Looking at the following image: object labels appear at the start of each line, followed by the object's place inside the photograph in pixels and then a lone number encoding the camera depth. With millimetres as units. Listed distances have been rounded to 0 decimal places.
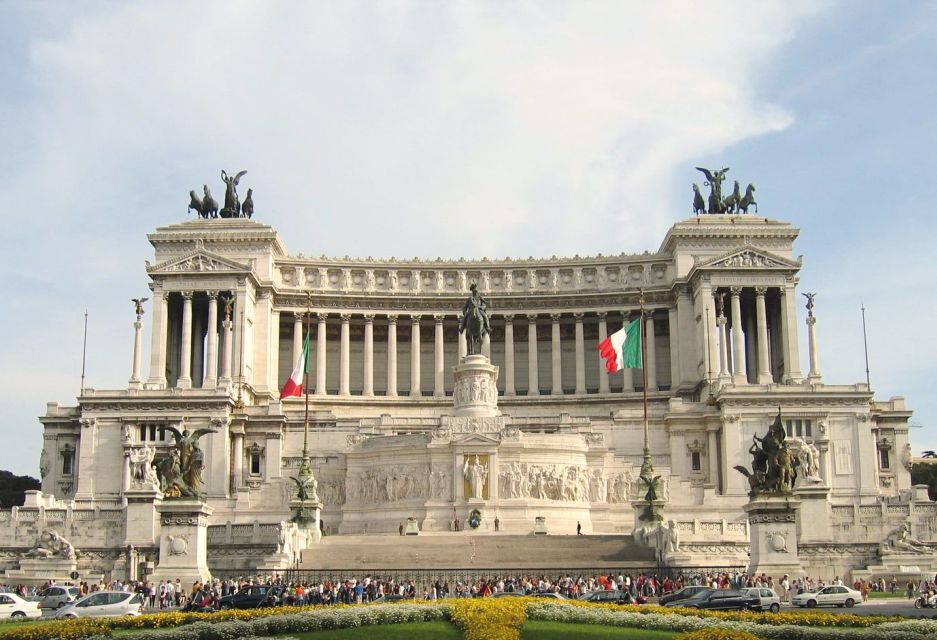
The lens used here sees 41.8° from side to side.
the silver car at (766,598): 41219
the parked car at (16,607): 43719
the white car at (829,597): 45844
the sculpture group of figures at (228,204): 110750
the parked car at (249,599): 41875
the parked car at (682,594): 42250
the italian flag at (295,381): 83438
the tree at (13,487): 121938
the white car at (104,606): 42156
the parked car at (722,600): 40094
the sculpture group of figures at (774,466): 51250
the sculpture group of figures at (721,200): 111688
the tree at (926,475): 121962
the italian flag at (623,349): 80375
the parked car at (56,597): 46656
